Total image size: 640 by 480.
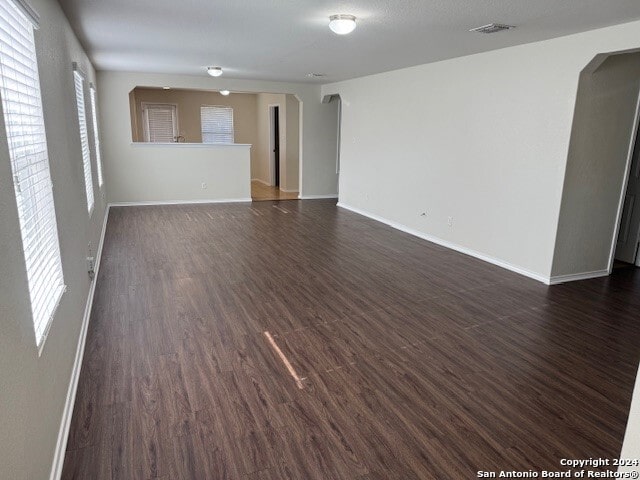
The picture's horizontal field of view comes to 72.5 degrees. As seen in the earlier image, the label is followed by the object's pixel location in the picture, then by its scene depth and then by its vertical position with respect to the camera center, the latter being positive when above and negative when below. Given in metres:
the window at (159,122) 10.82 +0.29
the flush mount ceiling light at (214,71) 6.65 +0.97
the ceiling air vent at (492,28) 3.59 +0.93
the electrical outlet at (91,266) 3.67 -1.12
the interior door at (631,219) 4.82 -0.83
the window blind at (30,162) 1.64 -0.13
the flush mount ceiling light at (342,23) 3.40 +0.88
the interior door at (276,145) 10.59 -0.21
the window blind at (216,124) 11.17 +0.29
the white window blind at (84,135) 4.05 -0.02
